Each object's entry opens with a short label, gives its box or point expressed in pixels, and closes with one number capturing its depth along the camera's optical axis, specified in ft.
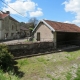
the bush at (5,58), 18.75
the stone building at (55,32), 35.41
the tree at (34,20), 109.51
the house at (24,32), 85.32
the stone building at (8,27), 64.27
